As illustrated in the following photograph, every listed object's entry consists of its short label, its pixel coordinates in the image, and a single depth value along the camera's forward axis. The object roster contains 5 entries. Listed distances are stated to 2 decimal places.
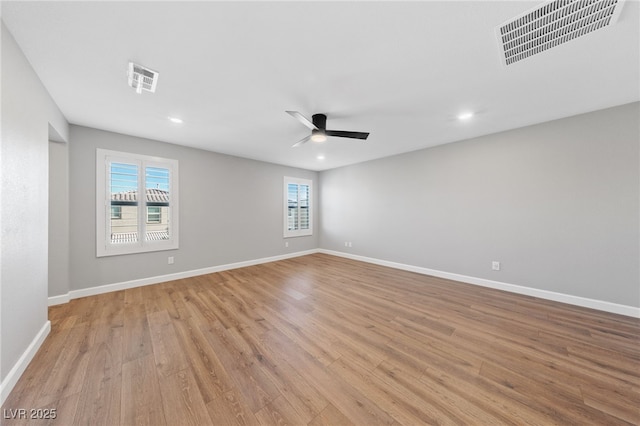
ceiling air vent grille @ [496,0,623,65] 1.35
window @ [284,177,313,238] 5.80
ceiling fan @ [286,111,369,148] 2.73
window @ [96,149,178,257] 3.30
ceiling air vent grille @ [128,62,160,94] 1.85
